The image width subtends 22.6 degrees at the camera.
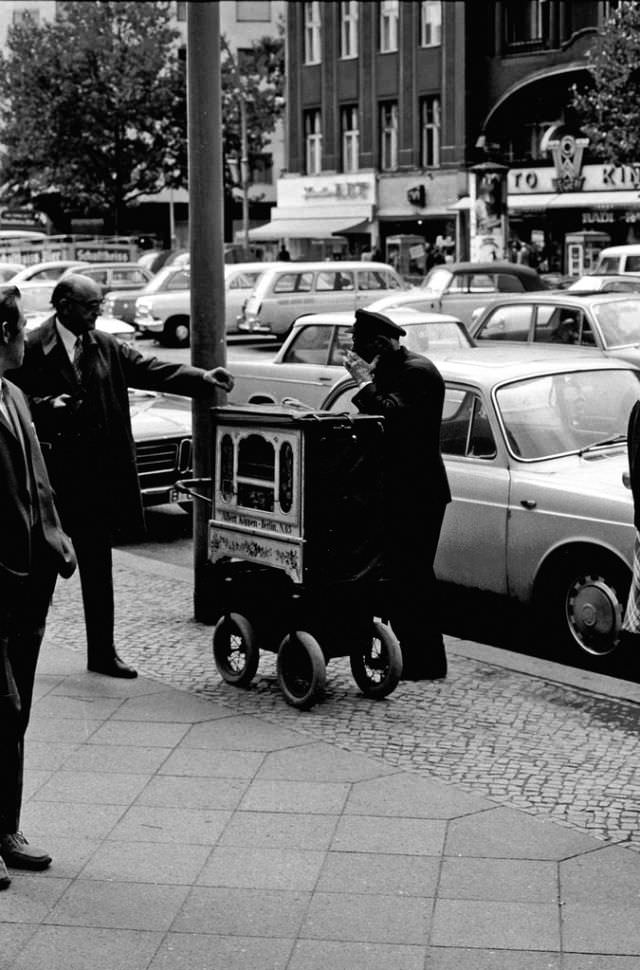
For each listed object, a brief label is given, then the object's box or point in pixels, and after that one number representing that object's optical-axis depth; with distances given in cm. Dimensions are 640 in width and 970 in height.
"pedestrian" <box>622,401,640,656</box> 552
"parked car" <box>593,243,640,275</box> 3000
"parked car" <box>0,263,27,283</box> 3962
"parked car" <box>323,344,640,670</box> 813
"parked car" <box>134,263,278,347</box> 3322
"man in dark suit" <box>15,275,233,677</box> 729
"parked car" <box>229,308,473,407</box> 1462
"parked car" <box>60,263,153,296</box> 3809
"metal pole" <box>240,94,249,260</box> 5244
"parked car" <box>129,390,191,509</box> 1263
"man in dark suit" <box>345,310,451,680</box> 723
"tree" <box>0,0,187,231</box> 6003
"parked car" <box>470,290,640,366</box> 1625
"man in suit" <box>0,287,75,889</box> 481
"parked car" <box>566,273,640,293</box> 2228
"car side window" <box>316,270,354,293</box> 3222
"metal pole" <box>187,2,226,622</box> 838
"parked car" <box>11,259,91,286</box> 3772
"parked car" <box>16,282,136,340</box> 3175
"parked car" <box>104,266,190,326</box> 3419
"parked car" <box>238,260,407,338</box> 3128
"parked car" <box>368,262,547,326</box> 2592
